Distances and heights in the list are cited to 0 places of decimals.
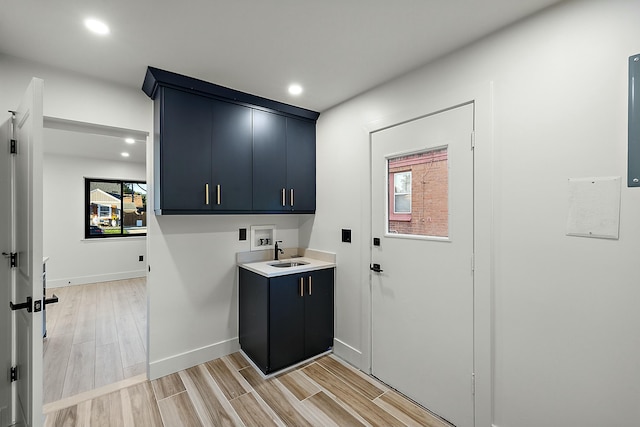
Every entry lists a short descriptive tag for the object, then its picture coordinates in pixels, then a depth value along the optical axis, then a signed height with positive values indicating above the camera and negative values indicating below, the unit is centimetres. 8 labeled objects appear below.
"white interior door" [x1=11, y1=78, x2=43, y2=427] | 135 -18
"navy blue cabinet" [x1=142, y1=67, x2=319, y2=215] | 225 +56
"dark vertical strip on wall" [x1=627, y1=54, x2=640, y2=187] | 125 +39
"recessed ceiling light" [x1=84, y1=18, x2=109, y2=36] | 163 +109
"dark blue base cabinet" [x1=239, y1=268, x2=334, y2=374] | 244 -93
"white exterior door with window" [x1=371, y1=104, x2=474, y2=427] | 186 -35
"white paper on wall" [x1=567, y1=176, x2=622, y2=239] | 132 +2
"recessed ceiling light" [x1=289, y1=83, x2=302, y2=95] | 247 +109
